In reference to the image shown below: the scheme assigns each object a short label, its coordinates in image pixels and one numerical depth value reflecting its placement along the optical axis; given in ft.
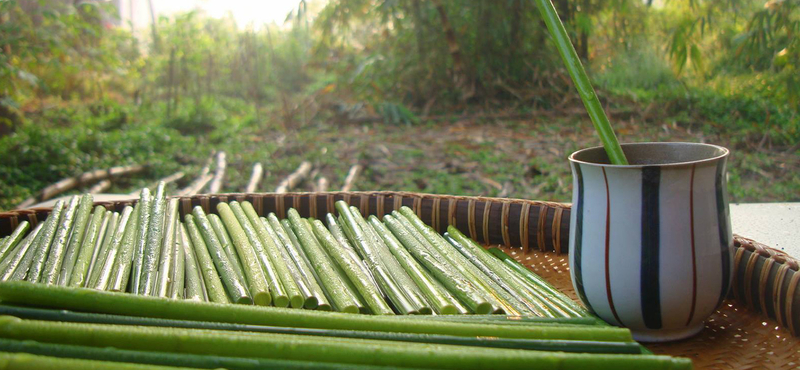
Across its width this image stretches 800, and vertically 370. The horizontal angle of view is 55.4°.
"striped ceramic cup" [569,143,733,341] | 1.14
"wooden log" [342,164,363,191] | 4.63
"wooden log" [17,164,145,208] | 4.57
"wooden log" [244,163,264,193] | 4.76
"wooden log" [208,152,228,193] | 4.74
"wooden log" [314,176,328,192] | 4.64
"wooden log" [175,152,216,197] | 4.61
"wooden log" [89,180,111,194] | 5.03
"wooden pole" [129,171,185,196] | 5.22
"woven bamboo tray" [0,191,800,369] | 1.18
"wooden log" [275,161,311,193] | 4.57
